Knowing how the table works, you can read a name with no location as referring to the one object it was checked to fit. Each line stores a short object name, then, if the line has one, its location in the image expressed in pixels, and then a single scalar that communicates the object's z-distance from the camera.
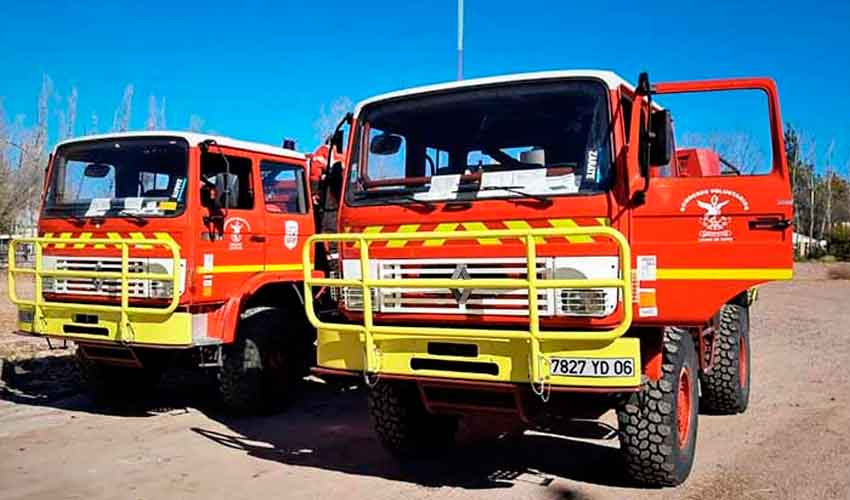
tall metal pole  6.54
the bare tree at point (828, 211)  48.12
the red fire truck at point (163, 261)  6.68
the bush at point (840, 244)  39.00
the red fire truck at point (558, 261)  4.35
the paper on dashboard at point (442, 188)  4.96
